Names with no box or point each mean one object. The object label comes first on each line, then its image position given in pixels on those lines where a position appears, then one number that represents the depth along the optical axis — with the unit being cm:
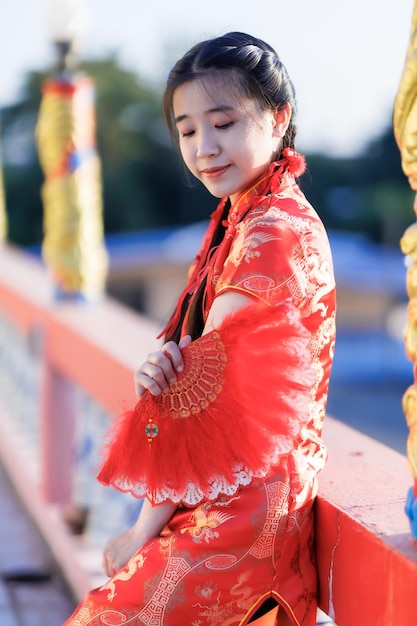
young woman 361
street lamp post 707
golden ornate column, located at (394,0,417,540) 341
